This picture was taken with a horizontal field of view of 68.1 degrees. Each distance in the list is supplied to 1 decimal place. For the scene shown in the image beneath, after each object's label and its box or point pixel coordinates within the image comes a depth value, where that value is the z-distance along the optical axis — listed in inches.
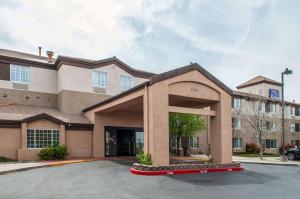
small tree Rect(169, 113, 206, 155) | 771.3
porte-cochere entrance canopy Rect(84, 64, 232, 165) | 449.4
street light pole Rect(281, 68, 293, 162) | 705.5
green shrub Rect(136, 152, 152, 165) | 439.5
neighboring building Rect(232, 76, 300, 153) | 1106.3
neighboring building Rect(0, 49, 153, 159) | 640.6
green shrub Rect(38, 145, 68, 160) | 642.4
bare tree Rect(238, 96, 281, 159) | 1051.6
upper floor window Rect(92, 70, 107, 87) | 813.7
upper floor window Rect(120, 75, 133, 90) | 857.8
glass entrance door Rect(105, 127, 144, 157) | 753.2
